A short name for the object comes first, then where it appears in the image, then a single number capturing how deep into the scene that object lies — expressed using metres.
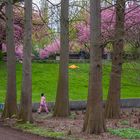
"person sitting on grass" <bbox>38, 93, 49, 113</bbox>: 25.58
